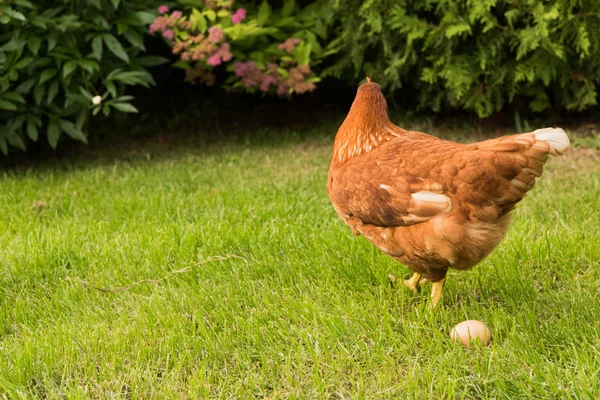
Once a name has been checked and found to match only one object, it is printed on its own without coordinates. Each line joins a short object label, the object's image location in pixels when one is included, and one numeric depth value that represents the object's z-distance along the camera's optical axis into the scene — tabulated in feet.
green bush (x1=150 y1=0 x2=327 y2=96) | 18.25
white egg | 8.48
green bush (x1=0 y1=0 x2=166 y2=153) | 17.17
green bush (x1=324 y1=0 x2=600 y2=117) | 17.69
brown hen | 7.79
